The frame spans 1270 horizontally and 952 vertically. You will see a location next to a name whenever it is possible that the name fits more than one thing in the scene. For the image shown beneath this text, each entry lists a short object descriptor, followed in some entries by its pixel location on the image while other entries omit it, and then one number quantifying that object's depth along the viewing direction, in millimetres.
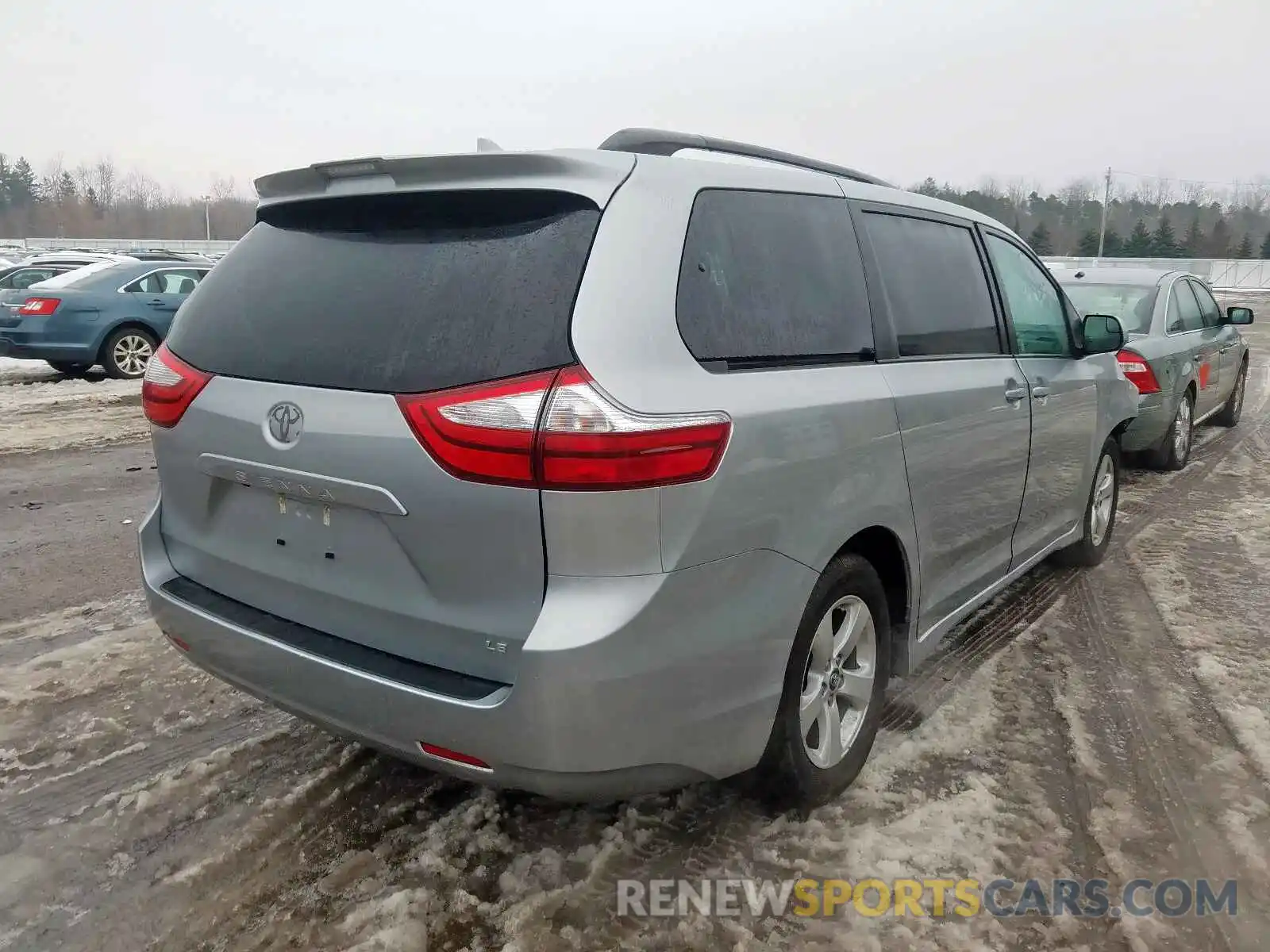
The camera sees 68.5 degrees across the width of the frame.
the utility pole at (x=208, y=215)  85562
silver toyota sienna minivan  2031
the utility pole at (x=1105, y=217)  70888
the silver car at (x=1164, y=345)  7289
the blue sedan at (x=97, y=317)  11945
